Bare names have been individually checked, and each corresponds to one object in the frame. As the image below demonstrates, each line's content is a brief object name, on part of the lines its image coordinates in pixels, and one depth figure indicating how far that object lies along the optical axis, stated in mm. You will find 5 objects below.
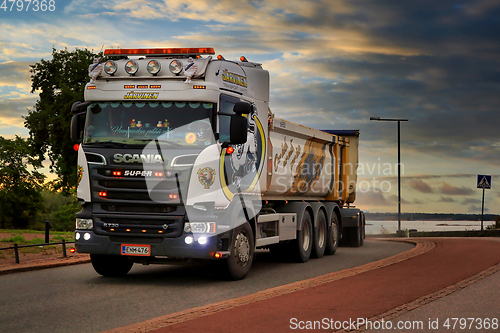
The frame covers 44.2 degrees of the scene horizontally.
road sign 34844
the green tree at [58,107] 38438
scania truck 10812
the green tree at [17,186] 62094
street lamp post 43125
